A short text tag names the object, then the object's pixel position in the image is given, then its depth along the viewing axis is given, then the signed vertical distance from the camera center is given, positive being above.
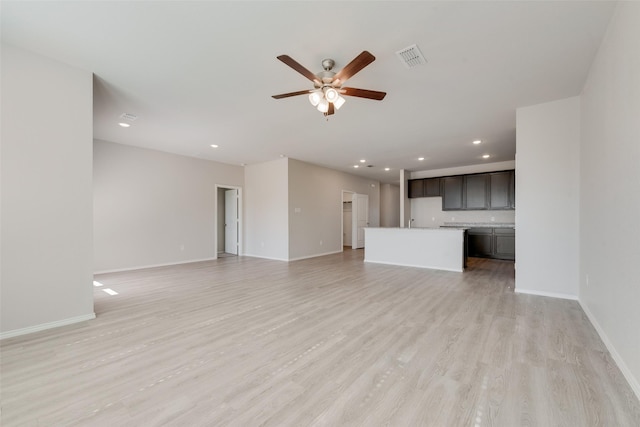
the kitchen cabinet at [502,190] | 6.84 +0.61
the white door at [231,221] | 8.12 -0.24
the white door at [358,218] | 9.44 -0.15
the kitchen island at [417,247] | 5.58 -0.76
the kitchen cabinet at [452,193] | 7.68 +0.62
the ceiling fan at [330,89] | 2.37 +1.22
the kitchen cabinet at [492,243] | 6.71 -0.76
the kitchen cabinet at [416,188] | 8.42 +0.83
